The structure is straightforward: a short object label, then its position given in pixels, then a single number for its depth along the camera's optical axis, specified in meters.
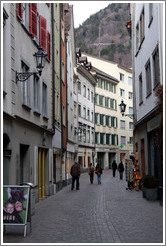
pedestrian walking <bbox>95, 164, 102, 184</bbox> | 29.65
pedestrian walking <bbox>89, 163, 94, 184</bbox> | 30.90
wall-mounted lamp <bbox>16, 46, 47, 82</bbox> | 13.76
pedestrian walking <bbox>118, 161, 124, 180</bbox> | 32.22
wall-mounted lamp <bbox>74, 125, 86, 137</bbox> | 45.38
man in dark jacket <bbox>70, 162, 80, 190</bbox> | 24.98
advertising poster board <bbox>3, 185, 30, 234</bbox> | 9.66
